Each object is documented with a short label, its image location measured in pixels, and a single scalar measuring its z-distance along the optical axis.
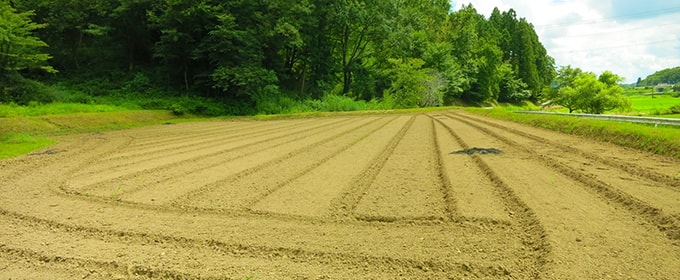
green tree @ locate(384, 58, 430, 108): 37.12
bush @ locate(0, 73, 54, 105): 18.44
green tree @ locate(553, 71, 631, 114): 31.02
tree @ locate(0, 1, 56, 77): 18.39
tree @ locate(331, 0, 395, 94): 36.22
